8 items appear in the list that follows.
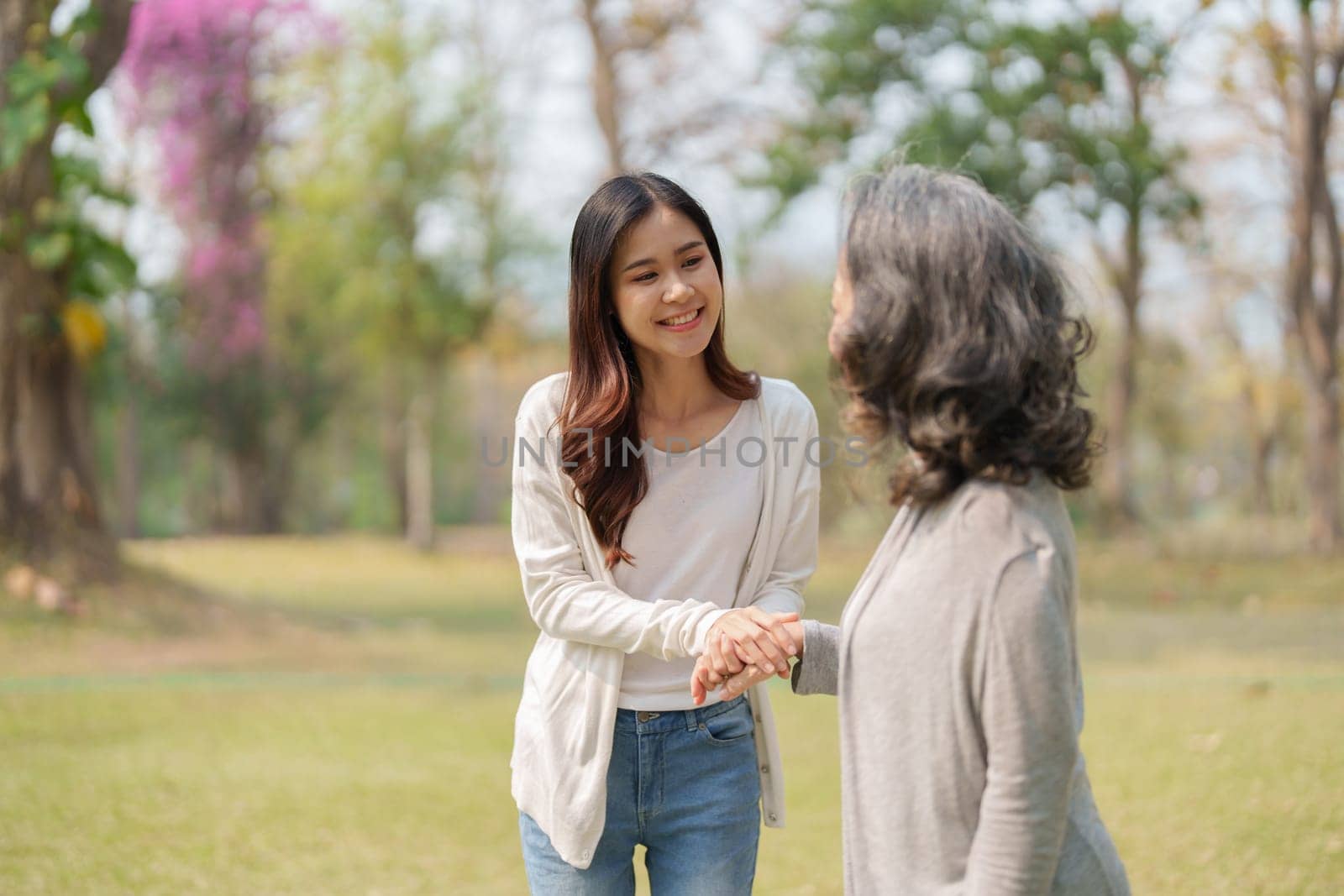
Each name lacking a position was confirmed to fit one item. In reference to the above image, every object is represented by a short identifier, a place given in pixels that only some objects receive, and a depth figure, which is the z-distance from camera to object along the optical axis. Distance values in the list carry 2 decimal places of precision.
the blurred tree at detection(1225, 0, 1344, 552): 11.38
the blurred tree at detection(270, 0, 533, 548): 13.82
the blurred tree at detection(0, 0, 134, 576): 6.69
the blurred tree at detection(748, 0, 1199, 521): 10.98
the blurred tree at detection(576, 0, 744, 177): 13.06
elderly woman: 1.24
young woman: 1.77
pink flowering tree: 14.23
